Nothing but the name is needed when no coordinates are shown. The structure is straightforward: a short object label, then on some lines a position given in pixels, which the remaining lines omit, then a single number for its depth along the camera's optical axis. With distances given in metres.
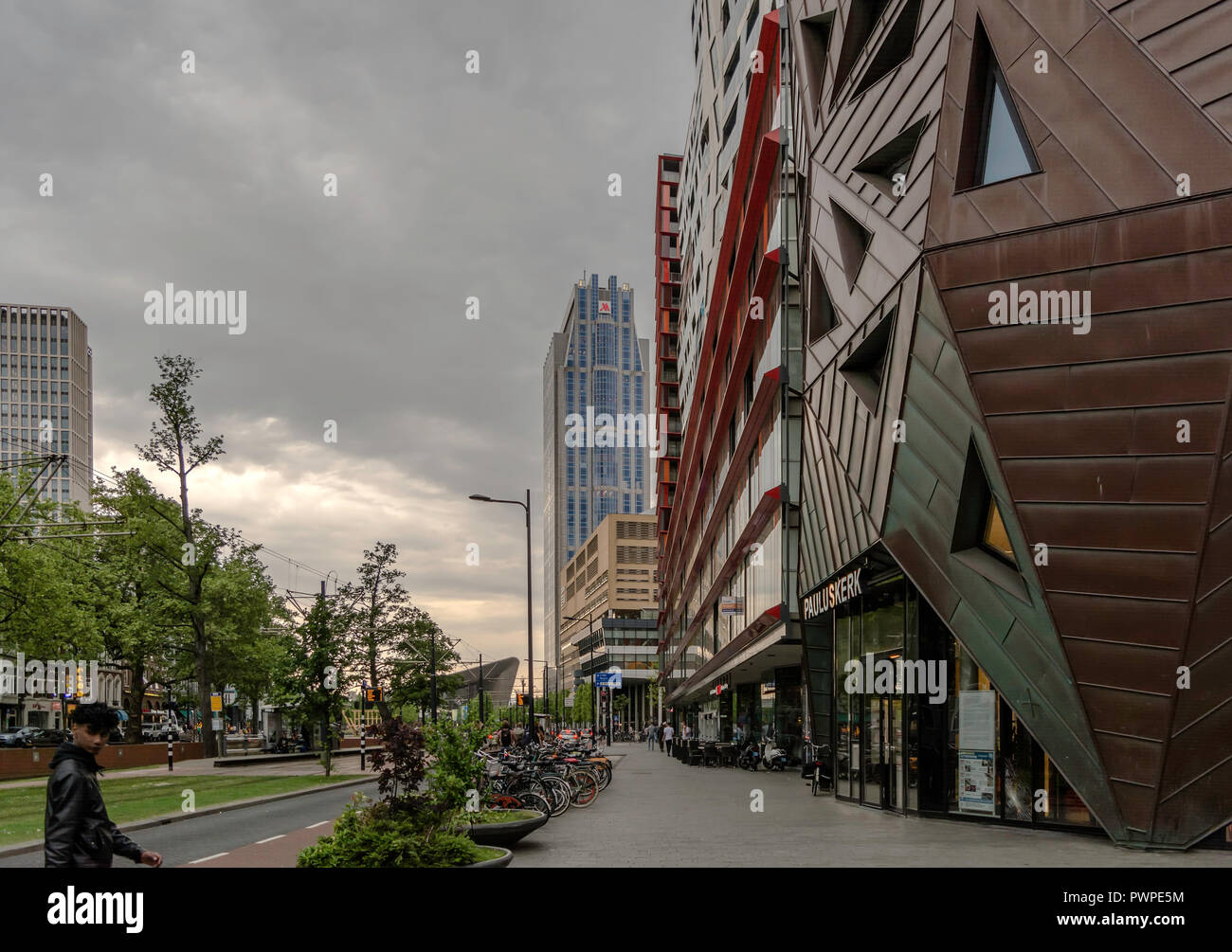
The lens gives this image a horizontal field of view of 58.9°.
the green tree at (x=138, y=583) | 46.09
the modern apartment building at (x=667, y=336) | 93.25
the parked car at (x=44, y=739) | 57.58
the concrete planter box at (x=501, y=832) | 14.30
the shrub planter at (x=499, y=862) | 10.75
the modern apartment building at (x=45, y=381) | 149.25
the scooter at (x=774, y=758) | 39.44
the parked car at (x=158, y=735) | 68.56
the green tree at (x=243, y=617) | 47.81
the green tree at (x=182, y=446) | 45.75
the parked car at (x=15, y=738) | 62.65
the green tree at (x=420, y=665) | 57.66
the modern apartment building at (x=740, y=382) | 30.33
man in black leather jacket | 6.19
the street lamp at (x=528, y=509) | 36.28
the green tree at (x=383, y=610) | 51.28
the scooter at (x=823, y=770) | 25.92
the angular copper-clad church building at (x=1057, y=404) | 13.55
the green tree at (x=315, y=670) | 40.84
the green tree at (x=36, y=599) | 33.06
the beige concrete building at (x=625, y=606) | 144.38
